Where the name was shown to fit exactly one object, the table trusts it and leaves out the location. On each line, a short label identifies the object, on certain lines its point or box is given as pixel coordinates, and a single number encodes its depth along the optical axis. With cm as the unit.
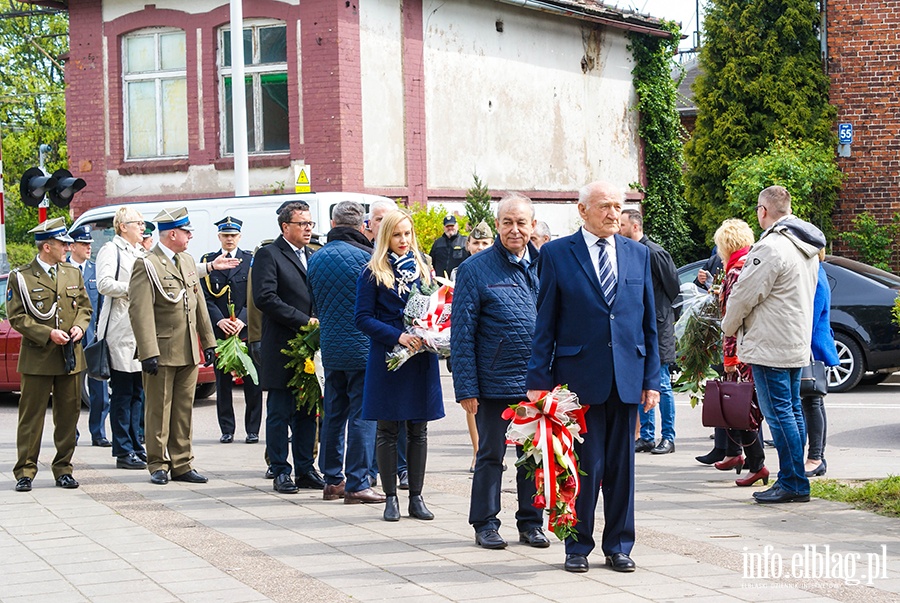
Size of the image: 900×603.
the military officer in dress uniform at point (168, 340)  1023
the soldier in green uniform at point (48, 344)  1010
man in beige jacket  889
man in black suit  995
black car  1491
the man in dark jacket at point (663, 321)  1102
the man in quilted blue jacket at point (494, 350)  761
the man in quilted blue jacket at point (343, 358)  917
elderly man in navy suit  698
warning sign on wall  1967
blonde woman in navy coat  848
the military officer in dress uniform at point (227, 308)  1289
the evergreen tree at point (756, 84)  2472
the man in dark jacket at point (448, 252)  2180
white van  1730
